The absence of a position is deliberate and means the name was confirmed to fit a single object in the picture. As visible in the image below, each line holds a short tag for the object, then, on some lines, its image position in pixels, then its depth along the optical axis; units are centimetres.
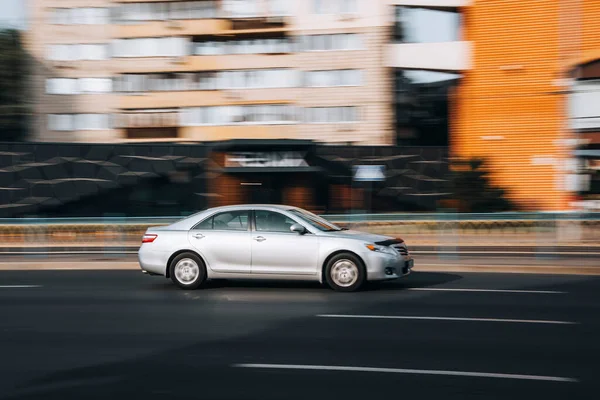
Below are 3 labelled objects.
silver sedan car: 1240
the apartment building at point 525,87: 3453
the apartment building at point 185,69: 4659
